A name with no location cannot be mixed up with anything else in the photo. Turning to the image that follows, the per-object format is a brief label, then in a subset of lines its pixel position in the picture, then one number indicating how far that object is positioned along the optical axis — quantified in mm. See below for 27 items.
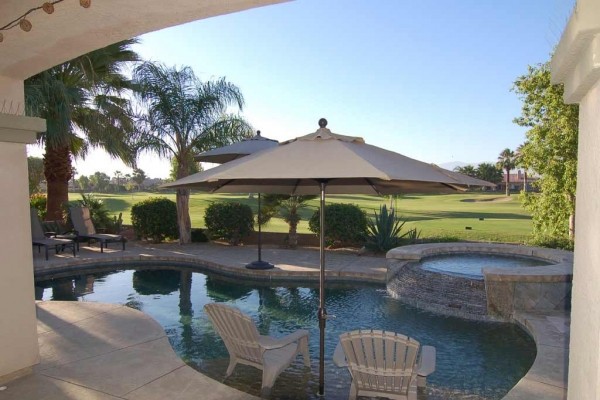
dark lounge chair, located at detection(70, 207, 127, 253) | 13398
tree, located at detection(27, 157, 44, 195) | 28156
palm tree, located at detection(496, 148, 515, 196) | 71050
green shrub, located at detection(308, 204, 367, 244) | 14172
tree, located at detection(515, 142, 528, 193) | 15205
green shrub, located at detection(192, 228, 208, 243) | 16375
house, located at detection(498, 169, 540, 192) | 100525
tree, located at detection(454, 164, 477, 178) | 73438
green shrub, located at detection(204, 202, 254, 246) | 15531
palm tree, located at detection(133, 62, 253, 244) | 15195
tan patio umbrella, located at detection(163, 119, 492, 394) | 3531
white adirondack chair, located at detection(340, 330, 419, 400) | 4070
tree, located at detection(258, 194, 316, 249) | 14789
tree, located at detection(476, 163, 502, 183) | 79312
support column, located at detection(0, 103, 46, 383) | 4250
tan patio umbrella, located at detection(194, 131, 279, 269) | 10391
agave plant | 13172
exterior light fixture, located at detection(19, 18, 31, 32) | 3359
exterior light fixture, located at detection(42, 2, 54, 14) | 3273
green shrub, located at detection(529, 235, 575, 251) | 11945
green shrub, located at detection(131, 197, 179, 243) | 15898
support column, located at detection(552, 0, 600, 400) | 1636
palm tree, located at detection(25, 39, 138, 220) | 12969
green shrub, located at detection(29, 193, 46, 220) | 17812
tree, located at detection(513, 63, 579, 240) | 13445
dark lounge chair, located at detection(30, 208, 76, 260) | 11992
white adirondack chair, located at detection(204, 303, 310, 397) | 4644
